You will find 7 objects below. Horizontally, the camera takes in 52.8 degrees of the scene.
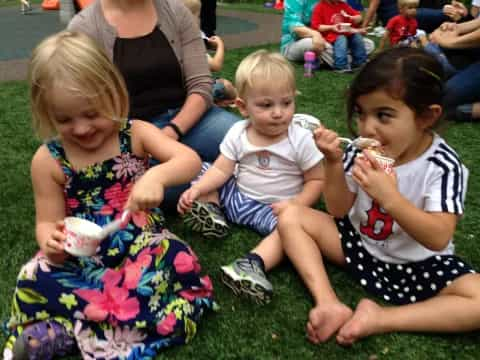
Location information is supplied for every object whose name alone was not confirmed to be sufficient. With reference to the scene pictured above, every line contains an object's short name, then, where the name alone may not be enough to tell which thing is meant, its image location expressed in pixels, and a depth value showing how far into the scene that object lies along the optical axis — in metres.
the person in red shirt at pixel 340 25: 5.29
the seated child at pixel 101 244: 1.40
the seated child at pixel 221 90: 3.83
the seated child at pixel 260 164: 2.03
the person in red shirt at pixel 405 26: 5.32
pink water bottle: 4.79
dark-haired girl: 1.45
